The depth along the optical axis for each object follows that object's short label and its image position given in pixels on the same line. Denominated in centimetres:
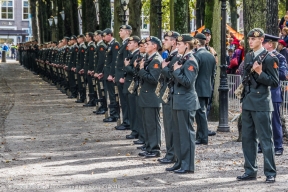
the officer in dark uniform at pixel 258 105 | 1117
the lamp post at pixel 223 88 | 1820
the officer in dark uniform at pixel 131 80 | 1569
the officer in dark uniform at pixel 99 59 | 2092
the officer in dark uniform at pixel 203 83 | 1584
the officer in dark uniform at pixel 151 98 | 1349
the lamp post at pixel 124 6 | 2561
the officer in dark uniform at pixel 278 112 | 1385
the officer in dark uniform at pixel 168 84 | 1227
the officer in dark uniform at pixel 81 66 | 2438
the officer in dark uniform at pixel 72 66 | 2583
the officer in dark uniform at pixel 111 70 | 1922
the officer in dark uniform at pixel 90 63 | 2262
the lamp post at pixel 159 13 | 2572
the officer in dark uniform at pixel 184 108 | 1184
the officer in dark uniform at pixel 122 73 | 1702
